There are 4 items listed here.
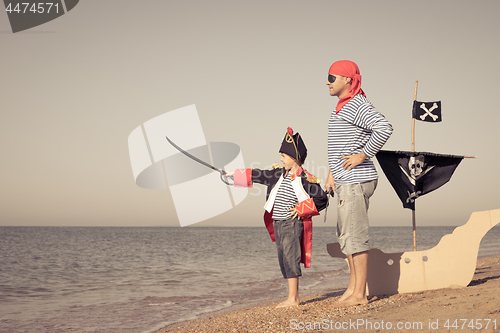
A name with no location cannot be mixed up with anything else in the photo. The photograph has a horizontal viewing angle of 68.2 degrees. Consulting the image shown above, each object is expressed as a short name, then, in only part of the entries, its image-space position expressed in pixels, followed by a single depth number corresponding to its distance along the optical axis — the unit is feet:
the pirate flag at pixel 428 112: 14.64
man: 10.54
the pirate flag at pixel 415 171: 12.87
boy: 11.63
